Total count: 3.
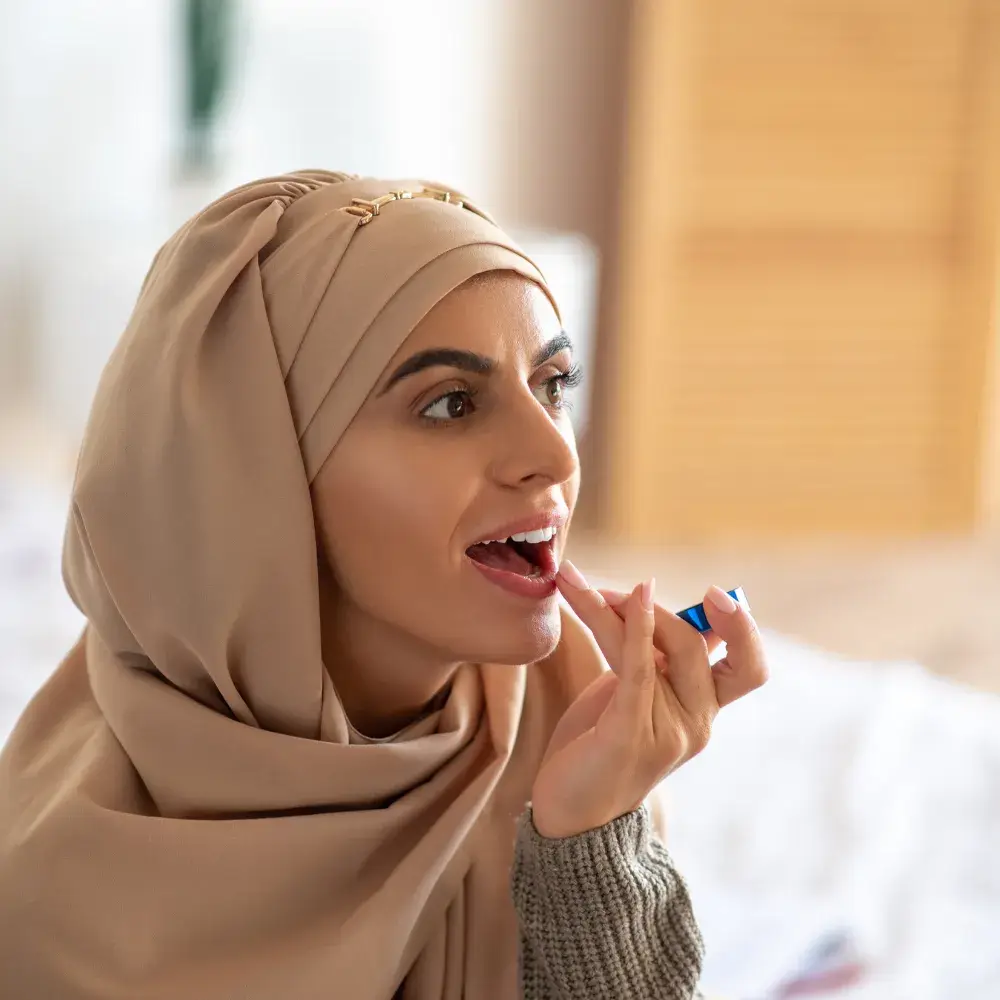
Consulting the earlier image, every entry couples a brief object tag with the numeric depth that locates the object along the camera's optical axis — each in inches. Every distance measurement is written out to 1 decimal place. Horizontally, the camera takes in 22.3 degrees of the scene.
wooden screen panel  147.3
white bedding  51.7
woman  41.0
